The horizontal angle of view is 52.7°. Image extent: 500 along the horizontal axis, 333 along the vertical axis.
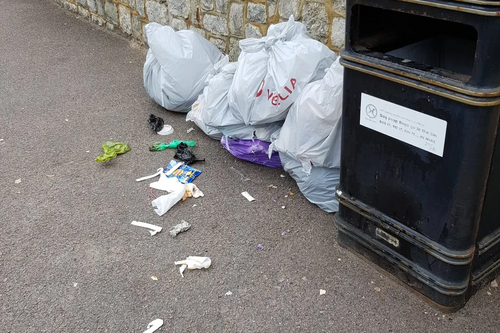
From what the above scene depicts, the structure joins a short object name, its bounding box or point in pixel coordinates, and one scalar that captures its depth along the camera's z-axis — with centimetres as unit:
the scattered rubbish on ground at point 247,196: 298
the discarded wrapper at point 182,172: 320
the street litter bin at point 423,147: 177
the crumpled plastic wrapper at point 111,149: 339
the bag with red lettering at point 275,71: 283
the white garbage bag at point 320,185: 281
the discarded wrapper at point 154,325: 216
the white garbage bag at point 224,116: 318
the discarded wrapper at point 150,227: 276
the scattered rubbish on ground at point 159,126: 379
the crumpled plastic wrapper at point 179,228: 272
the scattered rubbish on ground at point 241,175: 318
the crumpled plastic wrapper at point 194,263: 248
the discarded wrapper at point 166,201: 291
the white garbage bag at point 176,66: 386
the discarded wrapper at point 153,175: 324
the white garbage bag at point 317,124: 255
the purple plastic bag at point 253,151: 320
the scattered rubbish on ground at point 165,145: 356
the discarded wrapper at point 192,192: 303
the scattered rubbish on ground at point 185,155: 338
